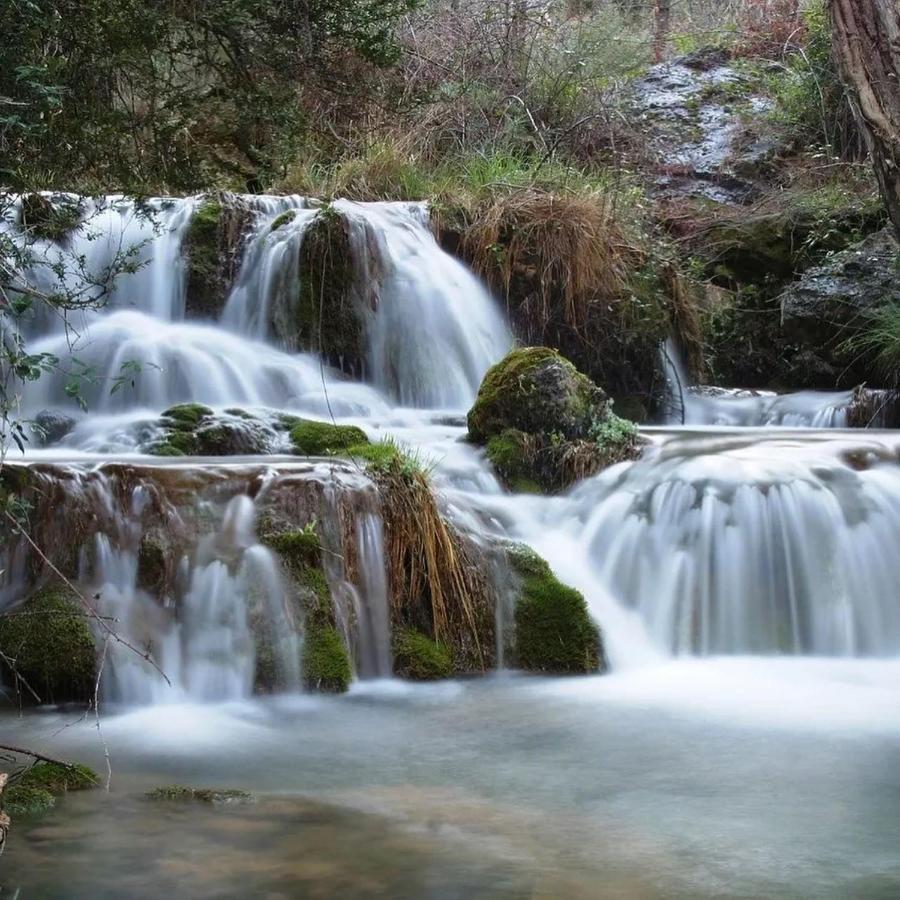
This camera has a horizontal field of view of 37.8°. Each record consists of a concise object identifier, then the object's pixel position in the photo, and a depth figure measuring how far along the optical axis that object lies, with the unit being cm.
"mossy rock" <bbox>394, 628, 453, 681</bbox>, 615
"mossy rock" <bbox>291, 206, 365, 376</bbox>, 996
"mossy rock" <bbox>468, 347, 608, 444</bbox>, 785
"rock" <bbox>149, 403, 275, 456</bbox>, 773
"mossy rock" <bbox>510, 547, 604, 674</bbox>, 639
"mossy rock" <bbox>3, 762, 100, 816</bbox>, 395
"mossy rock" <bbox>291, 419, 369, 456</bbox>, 775
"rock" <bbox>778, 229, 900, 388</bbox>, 1157
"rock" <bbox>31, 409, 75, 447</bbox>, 818
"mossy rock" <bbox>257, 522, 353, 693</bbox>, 592
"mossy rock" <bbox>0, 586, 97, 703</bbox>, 556
